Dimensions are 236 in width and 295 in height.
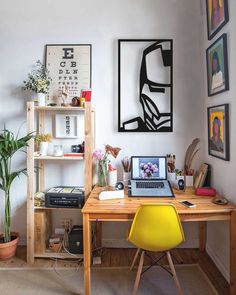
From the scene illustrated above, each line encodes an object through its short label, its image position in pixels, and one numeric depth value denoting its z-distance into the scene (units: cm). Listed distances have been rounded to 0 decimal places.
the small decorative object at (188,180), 241
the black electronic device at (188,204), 183
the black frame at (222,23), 190
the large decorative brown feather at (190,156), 246
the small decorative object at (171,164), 245
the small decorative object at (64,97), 238
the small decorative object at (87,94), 241
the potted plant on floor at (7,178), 220
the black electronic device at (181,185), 227
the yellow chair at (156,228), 165
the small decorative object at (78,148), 238
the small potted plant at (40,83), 236
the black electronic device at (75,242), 237
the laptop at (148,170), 235
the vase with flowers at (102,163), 238
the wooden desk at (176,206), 176
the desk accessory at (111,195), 200
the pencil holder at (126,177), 244
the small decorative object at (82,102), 228
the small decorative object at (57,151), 235
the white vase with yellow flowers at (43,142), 237
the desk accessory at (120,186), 216
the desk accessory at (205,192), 212
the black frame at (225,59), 192
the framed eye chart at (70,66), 252
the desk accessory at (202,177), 232
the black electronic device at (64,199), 226
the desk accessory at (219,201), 189
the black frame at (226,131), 195
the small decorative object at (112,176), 235
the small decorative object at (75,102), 232
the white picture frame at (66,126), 254
